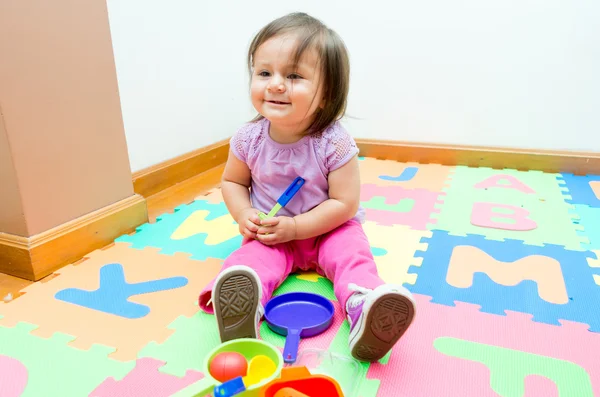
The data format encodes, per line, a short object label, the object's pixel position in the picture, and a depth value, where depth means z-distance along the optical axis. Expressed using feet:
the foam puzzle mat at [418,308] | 1.97
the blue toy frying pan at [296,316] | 2.13
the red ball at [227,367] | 1.77
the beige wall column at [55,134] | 2.68
